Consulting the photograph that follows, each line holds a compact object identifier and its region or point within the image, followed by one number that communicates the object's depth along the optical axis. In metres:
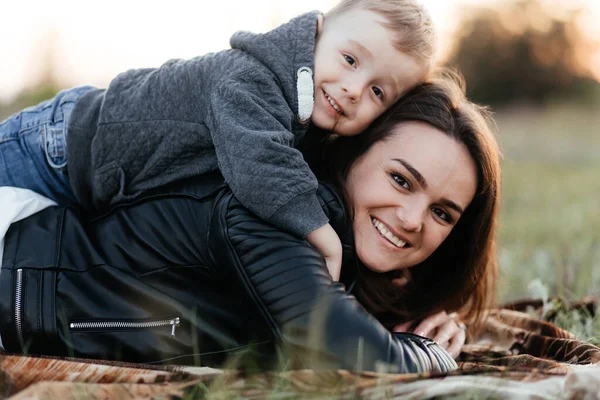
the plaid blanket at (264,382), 1.78
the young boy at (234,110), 2.33
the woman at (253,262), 2.09
